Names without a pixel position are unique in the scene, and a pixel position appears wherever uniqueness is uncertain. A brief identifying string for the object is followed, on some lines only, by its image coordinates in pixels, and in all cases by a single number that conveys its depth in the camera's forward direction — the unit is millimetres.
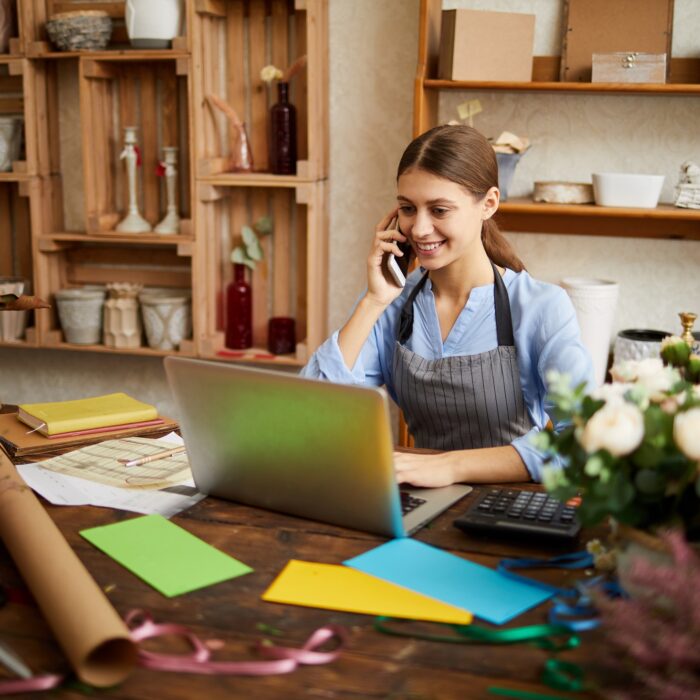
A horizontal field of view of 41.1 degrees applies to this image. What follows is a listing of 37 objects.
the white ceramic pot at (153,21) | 3264
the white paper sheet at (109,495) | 1479
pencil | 1694
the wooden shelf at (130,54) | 3252
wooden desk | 957
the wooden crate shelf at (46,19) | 3404
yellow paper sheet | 1106
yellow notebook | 1866
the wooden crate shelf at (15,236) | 3775
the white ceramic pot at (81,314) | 3520
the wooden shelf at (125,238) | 3375
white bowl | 2891
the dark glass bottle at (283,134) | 3293
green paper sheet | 1204
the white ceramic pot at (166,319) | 3436
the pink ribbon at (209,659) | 952
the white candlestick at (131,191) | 3469
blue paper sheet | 1124
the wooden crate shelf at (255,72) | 3229
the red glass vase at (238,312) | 3473
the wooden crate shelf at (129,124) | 3465
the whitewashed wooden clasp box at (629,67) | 2879
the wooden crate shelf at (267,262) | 3441
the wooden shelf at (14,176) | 3490
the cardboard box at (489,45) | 2926
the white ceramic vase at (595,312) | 3000
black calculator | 1301
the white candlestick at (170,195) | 3459
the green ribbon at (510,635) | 1027
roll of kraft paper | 957
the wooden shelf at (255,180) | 3246
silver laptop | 1257
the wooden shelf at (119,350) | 3459
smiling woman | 2002
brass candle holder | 2832
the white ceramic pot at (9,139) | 3537
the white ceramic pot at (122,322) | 3492
